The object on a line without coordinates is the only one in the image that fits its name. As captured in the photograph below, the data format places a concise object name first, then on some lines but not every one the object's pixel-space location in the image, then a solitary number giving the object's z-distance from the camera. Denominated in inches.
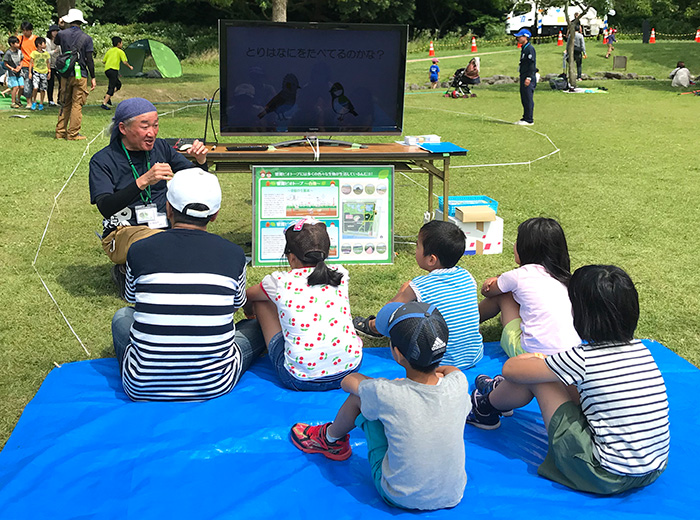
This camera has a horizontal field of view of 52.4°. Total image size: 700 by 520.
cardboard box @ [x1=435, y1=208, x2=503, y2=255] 249.8
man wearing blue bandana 191.3
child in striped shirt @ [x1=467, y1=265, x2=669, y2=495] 106.7
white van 1390.3
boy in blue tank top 155.6
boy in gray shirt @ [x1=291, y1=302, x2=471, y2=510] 103.0
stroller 809.5
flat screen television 231.8
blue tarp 112.7
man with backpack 448.5
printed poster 229.6
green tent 975.0
